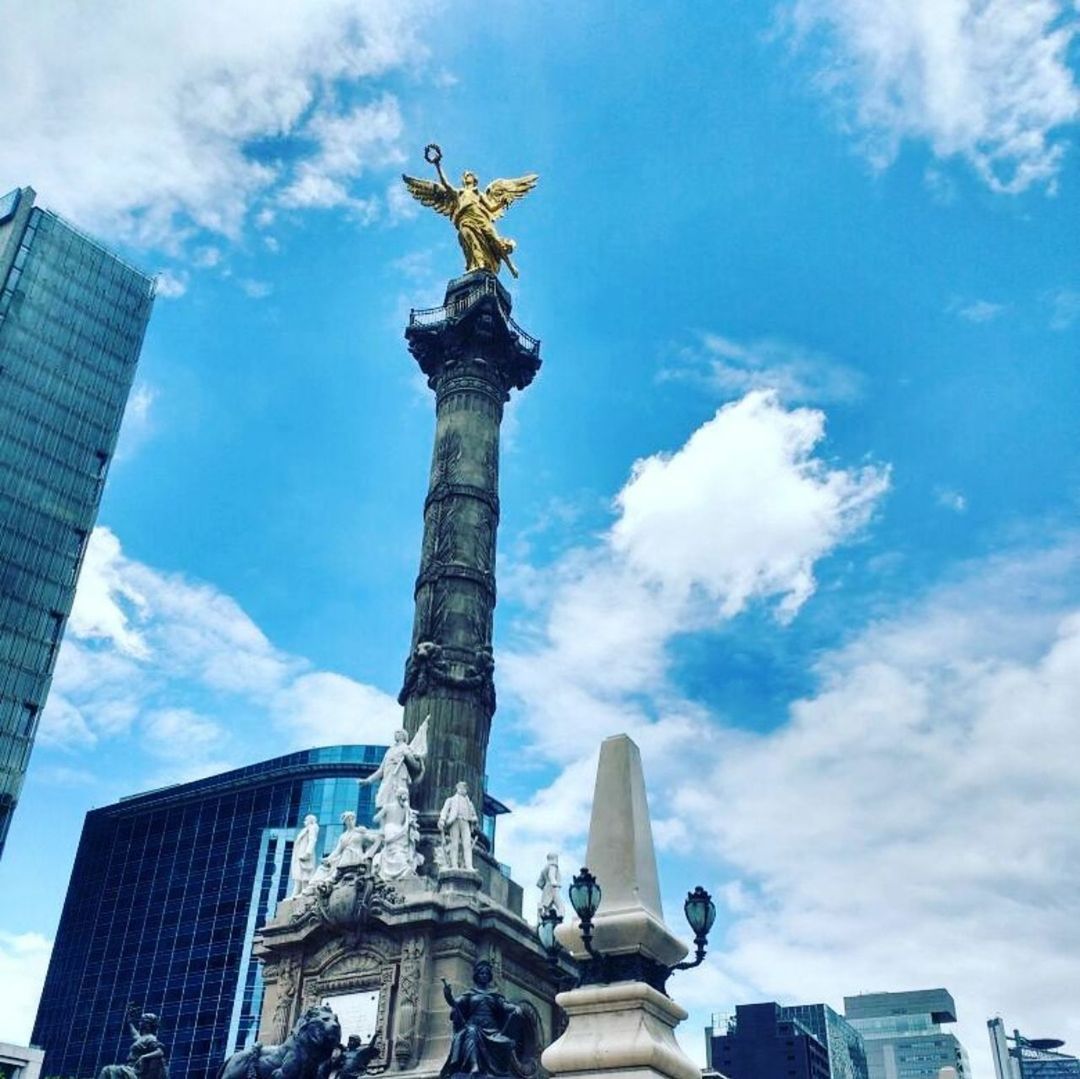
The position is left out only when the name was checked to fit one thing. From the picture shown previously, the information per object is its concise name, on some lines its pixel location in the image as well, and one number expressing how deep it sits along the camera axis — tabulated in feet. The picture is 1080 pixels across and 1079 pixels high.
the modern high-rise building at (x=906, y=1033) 463.01
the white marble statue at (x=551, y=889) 101.30
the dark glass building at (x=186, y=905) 249.34
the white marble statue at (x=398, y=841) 90.79
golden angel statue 129.80
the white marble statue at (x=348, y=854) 92.43
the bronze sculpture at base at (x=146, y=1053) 51.93
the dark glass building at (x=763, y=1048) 302.04
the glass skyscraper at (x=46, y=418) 248.93
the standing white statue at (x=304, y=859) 97.30
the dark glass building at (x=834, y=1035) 372.95
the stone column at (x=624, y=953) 35.06
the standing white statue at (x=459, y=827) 91.86
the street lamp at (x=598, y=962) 36.76
